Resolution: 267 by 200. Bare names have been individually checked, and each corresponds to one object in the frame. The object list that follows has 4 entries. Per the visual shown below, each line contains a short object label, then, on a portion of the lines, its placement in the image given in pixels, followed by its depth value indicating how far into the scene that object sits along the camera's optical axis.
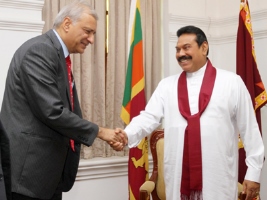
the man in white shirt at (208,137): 2.89
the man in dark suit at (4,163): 1.44
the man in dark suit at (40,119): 2.46
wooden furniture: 3.66
